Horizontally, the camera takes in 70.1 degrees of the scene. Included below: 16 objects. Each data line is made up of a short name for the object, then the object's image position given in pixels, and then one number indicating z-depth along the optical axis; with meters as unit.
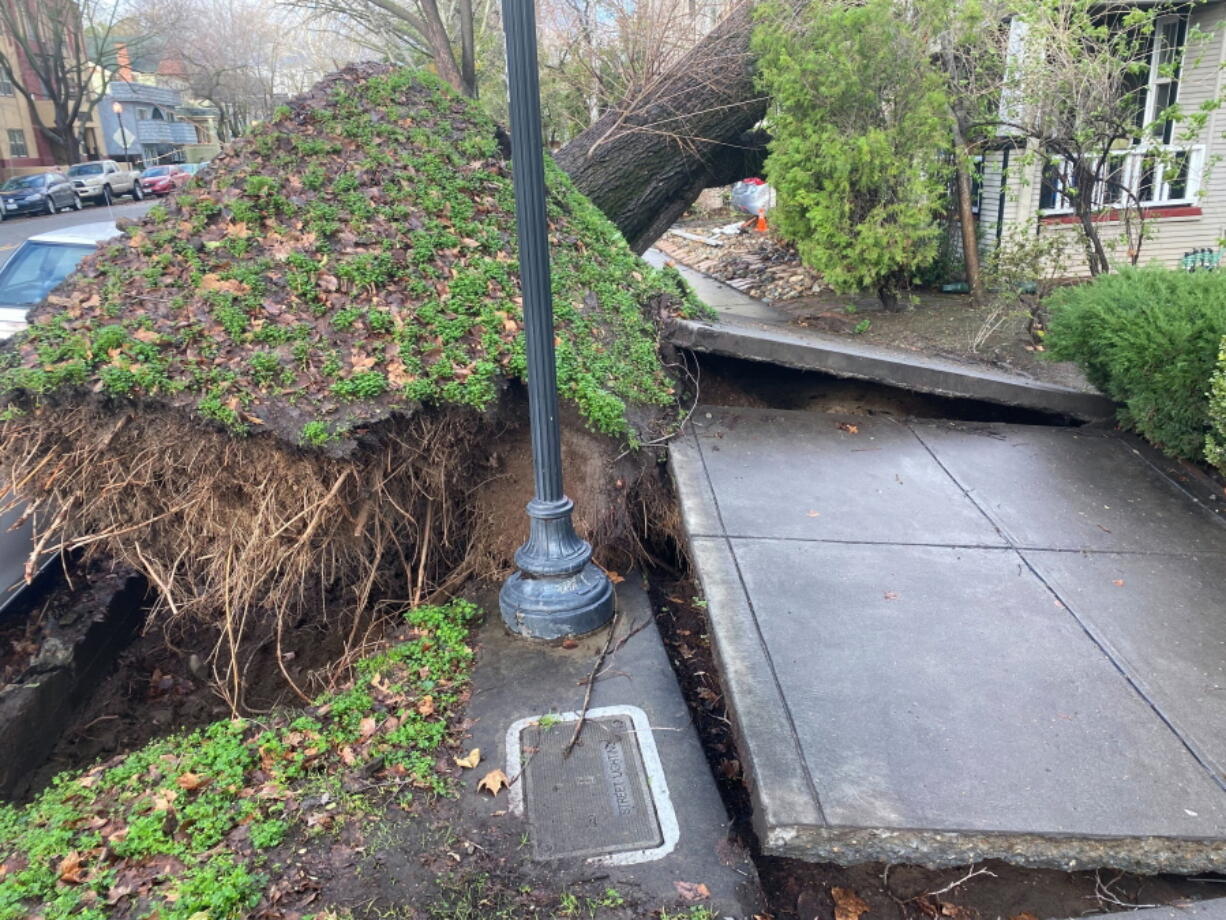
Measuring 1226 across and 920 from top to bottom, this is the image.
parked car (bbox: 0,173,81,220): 29.14
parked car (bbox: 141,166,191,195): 37.69
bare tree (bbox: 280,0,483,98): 13.42
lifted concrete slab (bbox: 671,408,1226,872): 2.56
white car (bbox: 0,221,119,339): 8.02
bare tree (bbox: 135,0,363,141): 39.75
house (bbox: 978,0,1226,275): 10.88
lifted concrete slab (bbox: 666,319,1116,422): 5.77
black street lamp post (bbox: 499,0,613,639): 3.56
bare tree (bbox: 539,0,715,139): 9.66
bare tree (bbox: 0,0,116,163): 32.44
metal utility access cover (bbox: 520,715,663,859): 2.97
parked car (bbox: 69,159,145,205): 33.28
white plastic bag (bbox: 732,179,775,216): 18.14
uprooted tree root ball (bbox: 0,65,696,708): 4.30
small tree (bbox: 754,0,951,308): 8.45
